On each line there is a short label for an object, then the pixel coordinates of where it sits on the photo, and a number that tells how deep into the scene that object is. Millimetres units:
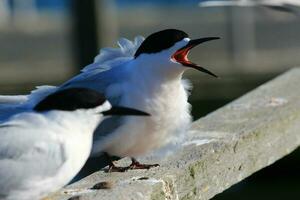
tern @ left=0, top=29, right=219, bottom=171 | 9805
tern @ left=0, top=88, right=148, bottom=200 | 8742
